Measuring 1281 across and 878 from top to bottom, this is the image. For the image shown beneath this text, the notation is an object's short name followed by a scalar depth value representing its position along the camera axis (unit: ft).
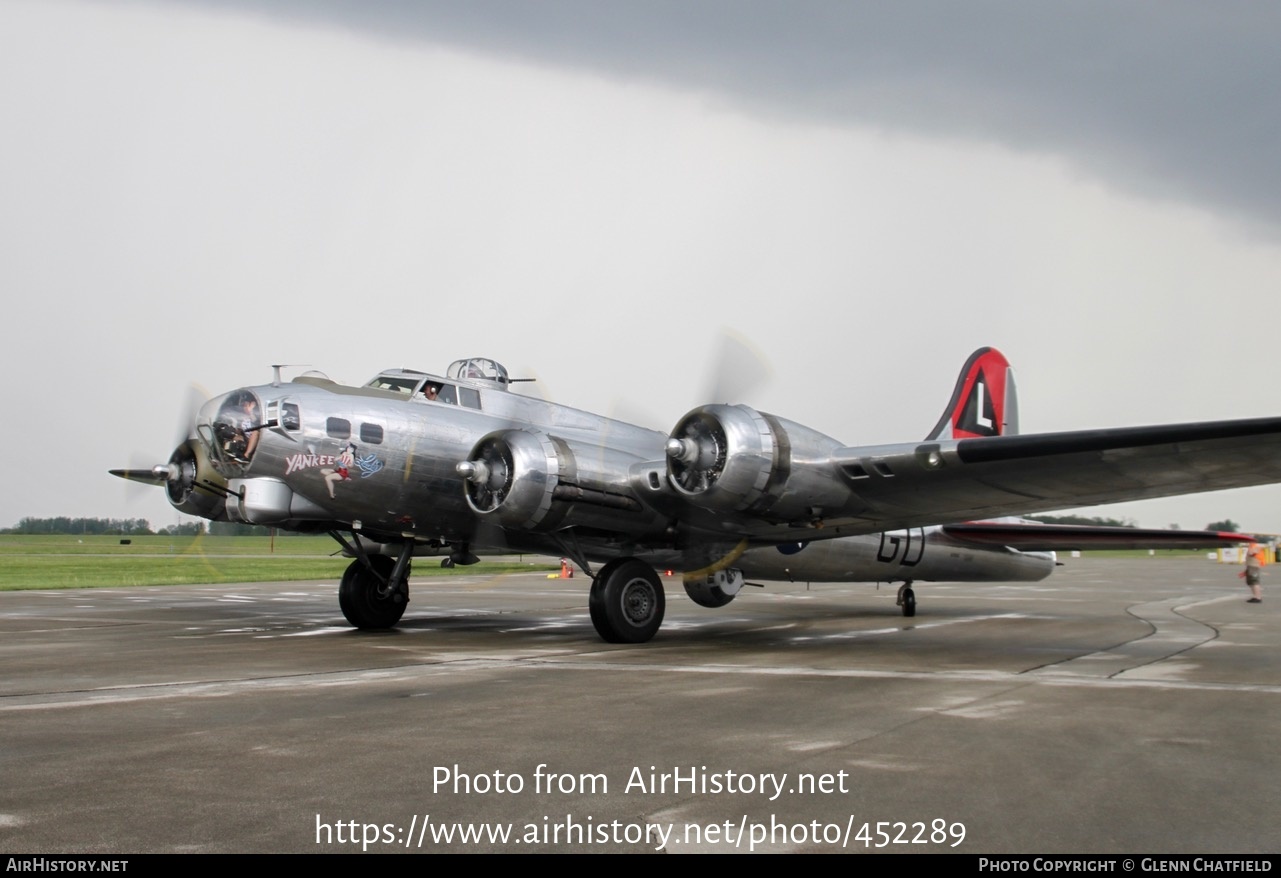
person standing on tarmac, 80.64
